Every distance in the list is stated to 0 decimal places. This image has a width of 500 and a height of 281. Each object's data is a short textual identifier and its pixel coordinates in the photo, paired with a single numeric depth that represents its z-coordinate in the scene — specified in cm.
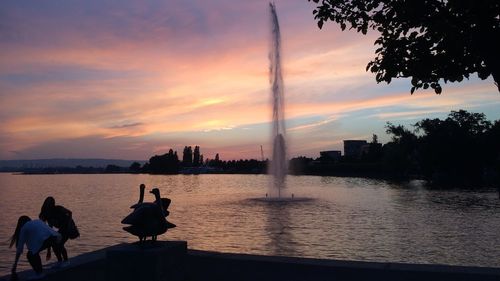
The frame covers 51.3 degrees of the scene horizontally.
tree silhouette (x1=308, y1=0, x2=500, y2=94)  689
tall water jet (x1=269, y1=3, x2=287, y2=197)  5303
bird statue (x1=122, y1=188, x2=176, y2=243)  999
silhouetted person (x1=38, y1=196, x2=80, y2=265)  1270
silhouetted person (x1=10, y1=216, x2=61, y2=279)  1076
